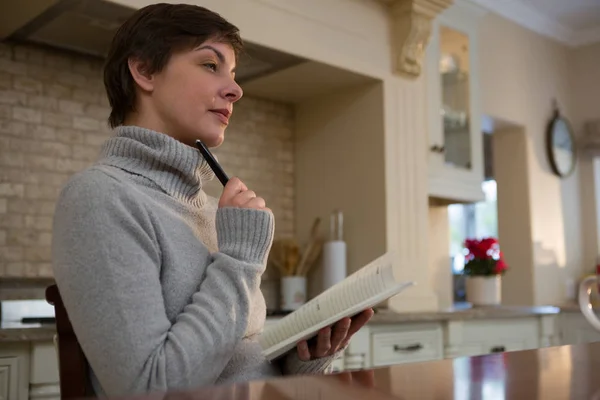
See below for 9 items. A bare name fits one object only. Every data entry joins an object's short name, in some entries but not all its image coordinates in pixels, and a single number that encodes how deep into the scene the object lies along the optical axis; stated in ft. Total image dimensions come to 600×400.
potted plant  11.50
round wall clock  14.38
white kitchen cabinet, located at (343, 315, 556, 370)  8.29
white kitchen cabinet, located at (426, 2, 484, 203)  10.55
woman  2.85
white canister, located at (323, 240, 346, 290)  9.40
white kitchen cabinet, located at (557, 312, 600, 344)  11.10
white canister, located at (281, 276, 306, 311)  9.45
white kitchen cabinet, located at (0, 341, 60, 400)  5.63
